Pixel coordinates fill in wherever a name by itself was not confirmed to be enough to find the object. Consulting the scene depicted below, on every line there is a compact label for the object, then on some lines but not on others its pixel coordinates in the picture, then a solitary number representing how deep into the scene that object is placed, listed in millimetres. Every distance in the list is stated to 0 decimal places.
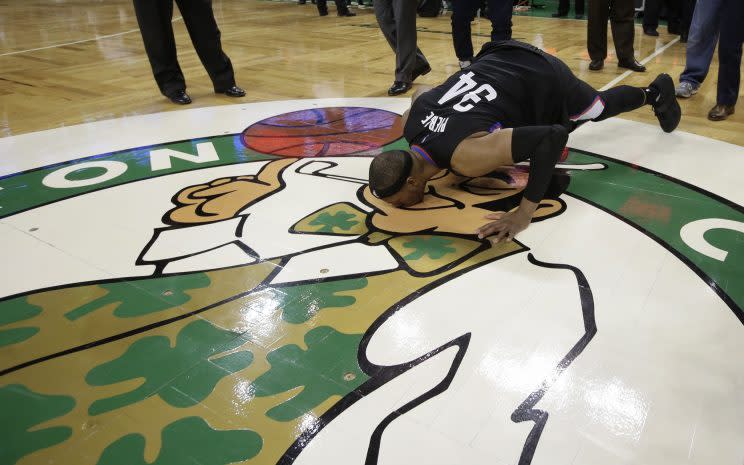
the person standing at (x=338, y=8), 7007
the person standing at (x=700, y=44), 2750
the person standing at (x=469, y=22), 3107
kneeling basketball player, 1574
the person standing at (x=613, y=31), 3555
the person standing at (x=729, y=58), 2398
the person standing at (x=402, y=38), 3072
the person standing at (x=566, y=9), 6500
